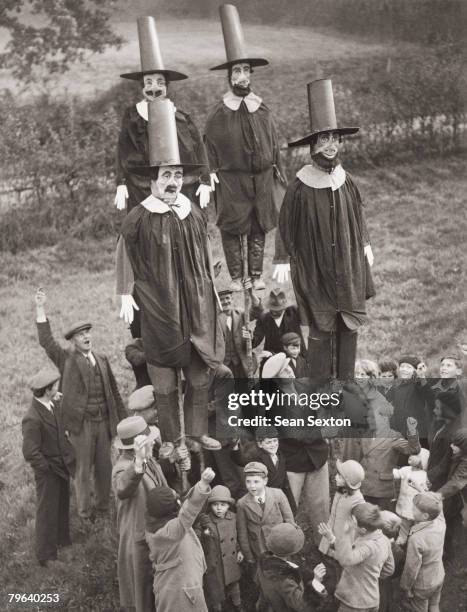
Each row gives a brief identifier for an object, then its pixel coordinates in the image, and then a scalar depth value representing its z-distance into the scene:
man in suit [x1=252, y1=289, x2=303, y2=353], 5.90
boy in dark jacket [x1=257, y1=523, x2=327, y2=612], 4.29
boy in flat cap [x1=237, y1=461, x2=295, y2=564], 4.69
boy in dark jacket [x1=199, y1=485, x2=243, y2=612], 4.74
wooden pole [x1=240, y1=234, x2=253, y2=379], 5.93
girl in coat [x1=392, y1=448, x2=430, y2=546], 4.86
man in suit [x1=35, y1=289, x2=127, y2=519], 5.77
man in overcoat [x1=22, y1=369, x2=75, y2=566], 5.39
